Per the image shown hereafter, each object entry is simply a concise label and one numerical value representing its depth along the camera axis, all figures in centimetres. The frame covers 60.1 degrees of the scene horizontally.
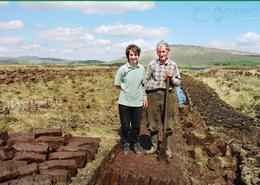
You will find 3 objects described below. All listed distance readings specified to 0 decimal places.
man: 383
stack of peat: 365
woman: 398
